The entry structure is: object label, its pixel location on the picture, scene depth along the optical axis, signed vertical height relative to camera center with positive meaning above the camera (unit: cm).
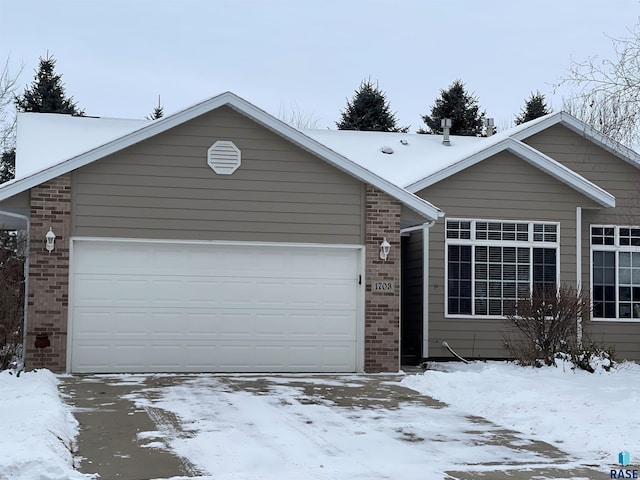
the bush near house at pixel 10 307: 1307 -47
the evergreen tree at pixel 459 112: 3675 +742
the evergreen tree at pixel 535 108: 3862 +802
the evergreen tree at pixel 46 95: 3394 +737
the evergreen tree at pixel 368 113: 3606 +718
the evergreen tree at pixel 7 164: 3017 +405
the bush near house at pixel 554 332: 1450 -86
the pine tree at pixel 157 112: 3619 +716
